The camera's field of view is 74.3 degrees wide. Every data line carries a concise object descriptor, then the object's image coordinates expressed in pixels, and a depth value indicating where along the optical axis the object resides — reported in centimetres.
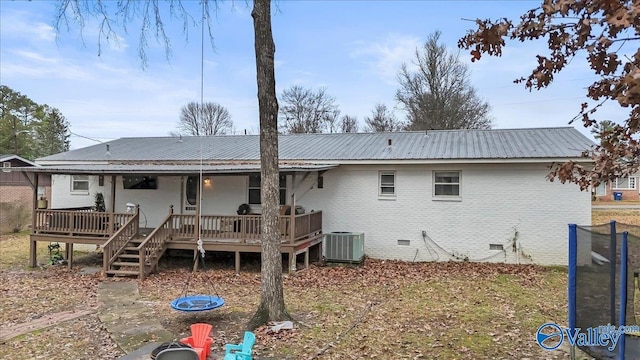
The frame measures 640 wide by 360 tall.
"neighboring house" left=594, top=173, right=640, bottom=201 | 3641
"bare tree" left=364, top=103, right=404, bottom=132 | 3850
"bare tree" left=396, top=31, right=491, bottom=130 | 3197
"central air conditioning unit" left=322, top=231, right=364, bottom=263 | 1358
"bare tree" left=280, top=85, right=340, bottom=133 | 4247
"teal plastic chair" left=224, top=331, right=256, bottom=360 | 543
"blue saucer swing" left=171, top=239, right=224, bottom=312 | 720
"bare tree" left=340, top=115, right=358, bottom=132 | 4377
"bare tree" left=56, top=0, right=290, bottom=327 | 733
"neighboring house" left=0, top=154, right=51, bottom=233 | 2098
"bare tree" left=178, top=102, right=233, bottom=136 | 4769
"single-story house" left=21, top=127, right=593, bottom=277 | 1284
